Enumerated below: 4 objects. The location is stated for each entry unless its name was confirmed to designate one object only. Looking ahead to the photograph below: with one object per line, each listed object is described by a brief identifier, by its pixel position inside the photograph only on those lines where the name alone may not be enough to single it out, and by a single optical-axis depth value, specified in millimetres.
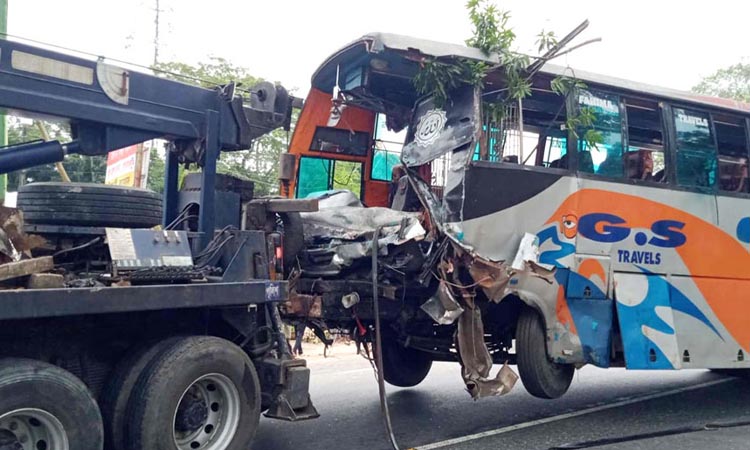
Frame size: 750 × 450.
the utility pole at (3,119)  7137
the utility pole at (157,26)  22922
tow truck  3580
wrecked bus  5734
